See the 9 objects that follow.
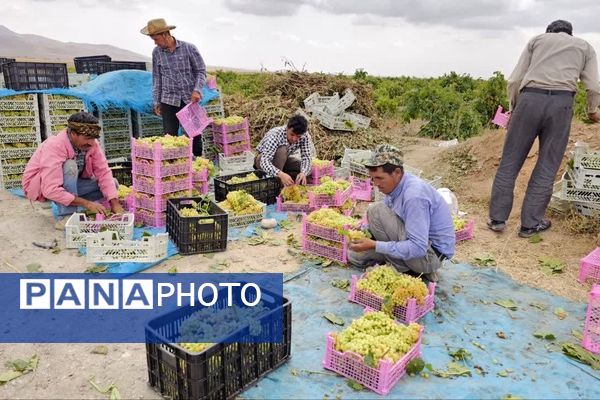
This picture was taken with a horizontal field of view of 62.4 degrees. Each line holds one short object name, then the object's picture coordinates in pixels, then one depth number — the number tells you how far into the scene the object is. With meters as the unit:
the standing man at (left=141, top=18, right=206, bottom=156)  8.46
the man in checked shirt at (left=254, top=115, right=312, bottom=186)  7.38
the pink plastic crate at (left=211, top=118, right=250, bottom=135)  9.74
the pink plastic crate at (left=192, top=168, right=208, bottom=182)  7.41
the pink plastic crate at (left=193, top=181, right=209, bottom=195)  7.54
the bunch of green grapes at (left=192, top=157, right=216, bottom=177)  7.44
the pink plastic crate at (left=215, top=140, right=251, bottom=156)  9.85
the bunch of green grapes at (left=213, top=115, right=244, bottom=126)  9.72
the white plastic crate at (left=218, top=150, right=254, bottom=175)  9.61
